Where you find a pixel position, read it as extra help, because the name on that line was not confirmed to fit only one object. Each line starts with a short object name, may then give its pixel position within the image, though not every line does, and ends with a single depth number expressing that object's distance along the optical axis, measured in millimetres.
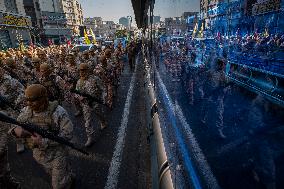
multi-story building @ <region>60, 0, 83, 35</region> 64150
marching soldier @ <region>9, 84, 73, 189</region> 1809
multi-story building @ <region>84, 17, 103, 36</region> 86880
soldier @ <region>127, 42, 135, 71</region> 9395
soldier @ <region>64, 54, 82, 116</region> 4255
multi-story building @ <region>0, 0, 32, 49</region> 18261
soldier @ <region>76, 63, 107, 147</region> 3198
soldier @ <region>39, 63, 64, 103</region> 3415
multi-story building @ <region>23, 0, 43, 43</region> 39795
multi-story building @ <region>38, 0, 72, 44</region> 37440
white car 15097
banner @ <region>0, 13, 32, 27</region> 18341
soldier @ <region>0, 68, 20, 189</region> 2149
